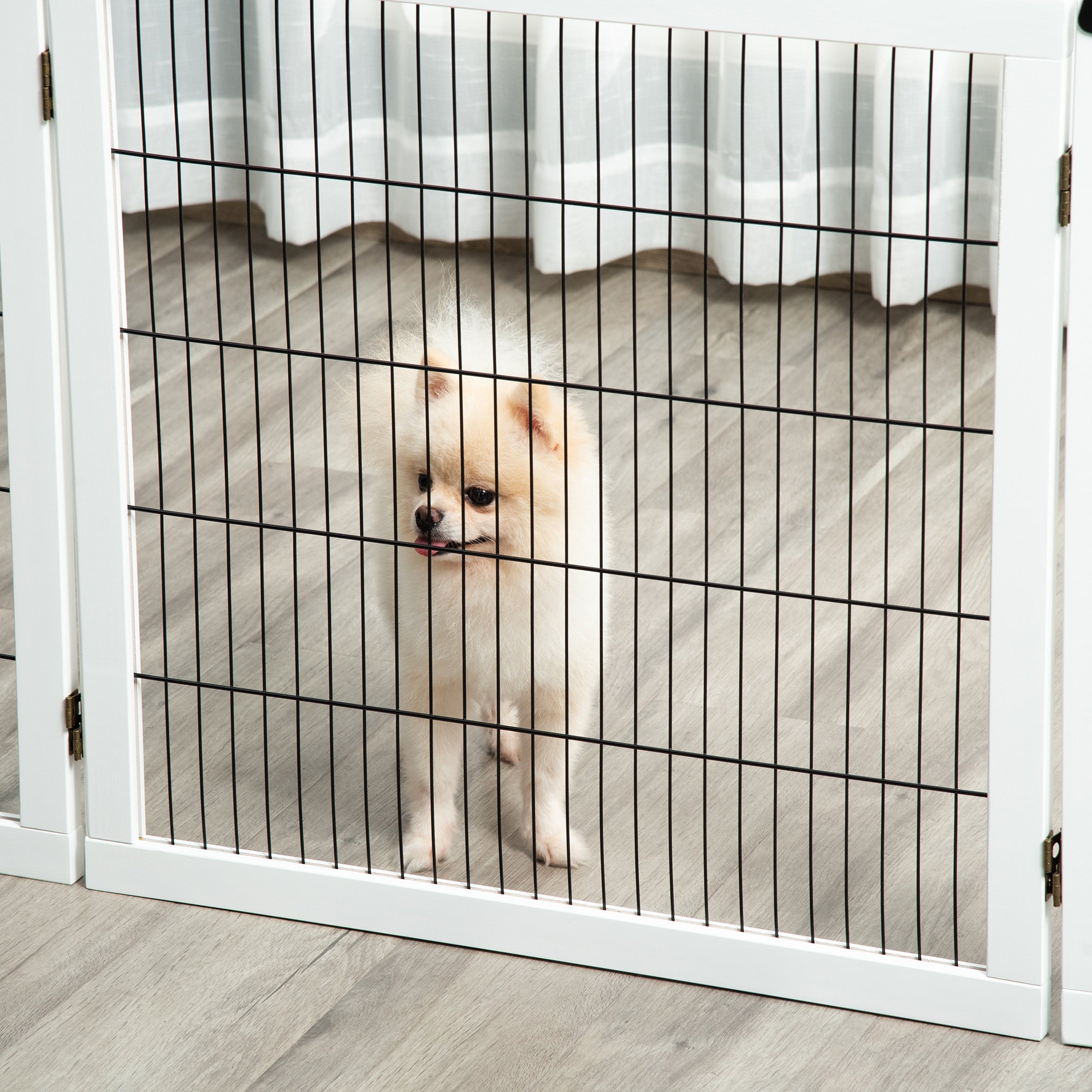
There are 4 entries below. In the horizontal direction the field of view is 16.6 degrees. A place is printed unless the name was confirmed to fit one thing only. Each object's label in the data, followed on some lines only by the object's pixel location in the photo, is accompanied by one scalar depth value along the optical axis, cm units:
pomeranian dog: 201
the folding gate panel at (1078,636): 185
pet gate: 195
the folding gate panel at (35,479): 198
